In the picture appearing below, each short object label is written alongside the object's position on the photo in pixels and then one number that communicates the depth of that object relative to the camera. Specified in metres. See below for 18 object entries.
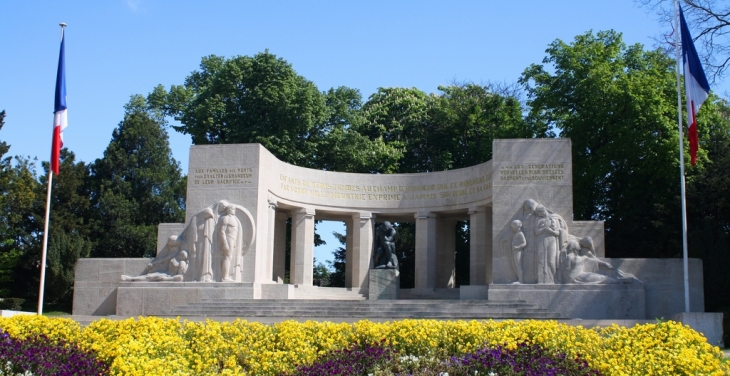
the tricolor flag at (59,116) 24.19
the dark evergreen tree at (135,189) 45.38
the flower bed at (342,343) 12.70
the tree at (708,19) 25.75
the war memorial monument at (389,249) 24.58
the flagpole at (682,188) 22.22
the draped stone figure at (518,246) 25.45
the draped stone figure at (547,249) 24.98
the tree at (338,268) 45.12
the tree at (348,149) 40.59
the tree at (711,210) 28.64
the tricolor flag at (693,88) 22.64
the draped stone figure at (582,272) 24.39
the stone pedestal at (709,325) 19.89
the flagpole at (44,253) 22.98
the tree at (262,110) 39.72
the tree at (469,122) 42.06
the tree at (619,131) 34.09
